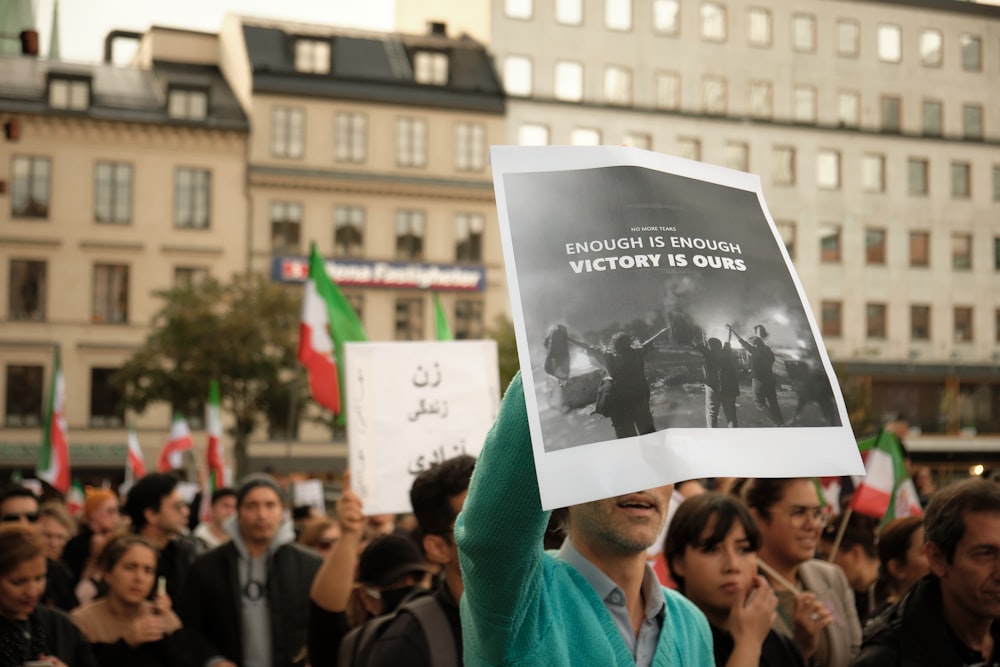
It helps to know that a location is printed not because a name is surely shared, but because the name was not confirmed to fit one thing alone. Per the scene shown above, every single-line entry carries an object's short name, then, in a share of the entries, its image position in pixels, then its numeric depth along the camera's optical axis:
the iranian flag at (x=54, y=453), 17.25
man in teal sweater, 2.44
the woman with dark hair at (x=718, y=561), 4.27
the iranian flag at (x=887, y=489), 8.97
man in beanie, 6.47
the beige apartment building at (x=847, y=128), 51.06
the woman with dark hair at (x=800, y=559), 5.12
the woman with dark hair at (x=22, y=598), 5.23
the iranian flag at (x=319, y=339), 10.73
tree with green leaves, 37.19
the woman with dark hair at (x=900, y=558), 5.55
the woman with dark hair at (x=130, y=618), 6.07
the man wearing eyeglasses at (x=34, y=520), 7.96
